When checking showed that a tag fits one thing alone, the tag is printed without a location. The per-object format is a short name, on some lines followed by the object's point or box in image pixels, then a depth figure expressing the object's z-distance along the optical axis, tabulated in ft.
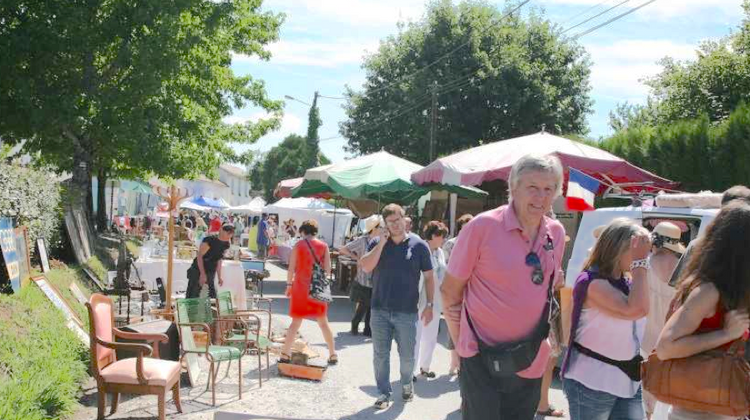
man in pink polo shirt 12.92
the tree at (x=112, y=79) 54.03
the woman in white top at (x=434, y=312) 30.27
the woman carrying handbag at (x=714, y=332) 11.57
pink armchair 21.30
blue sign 28.04
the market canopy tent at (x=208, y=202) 133.30
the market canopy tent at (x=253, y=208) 154.88
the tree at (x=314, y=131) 177.37
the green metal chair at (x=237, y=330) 28.99
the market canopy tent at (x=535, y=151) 38.40
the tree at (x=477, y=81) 108.27
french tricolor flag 34.14
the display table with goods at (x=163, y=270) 42.39
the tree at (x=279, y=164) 261.65
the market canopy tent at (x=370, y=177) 51.78
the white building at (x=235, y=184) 379.14
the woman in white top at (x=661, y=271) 20.34
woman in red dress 31.17
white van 25.52
